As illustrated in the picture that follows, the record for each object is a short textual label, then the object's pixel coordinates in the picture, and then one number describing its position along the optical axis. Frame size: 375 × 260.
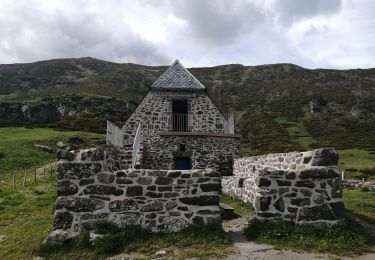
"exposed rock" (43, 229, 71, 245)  7.50
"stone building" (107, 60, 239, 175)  21.44
